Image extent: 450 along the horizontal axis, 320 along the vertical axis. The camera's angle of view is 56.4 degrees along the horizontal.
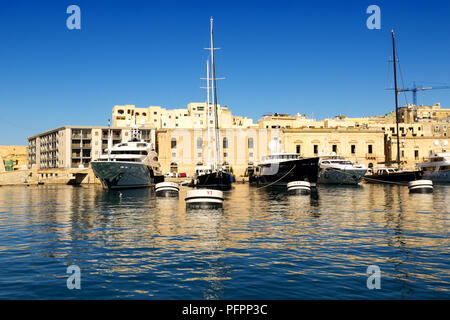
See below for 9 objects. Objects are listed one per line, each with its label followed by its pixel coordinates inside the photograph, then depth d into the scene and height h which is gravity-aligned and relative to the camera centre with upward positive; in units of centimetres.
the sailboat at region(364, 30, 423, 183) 6228 -197
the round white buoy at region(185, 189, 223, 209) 2875 -226
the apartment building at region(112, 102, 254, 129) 11312 +1518
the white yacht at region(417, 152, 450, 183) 7188 -114
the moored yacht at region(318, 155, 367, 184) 6259 -129
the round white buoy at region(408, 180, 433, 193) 4181 -251
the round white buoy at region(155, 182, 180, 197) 4244 -236
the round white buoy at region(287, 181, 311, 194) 4300 -236
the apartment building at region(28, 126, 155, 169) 9900 +649
